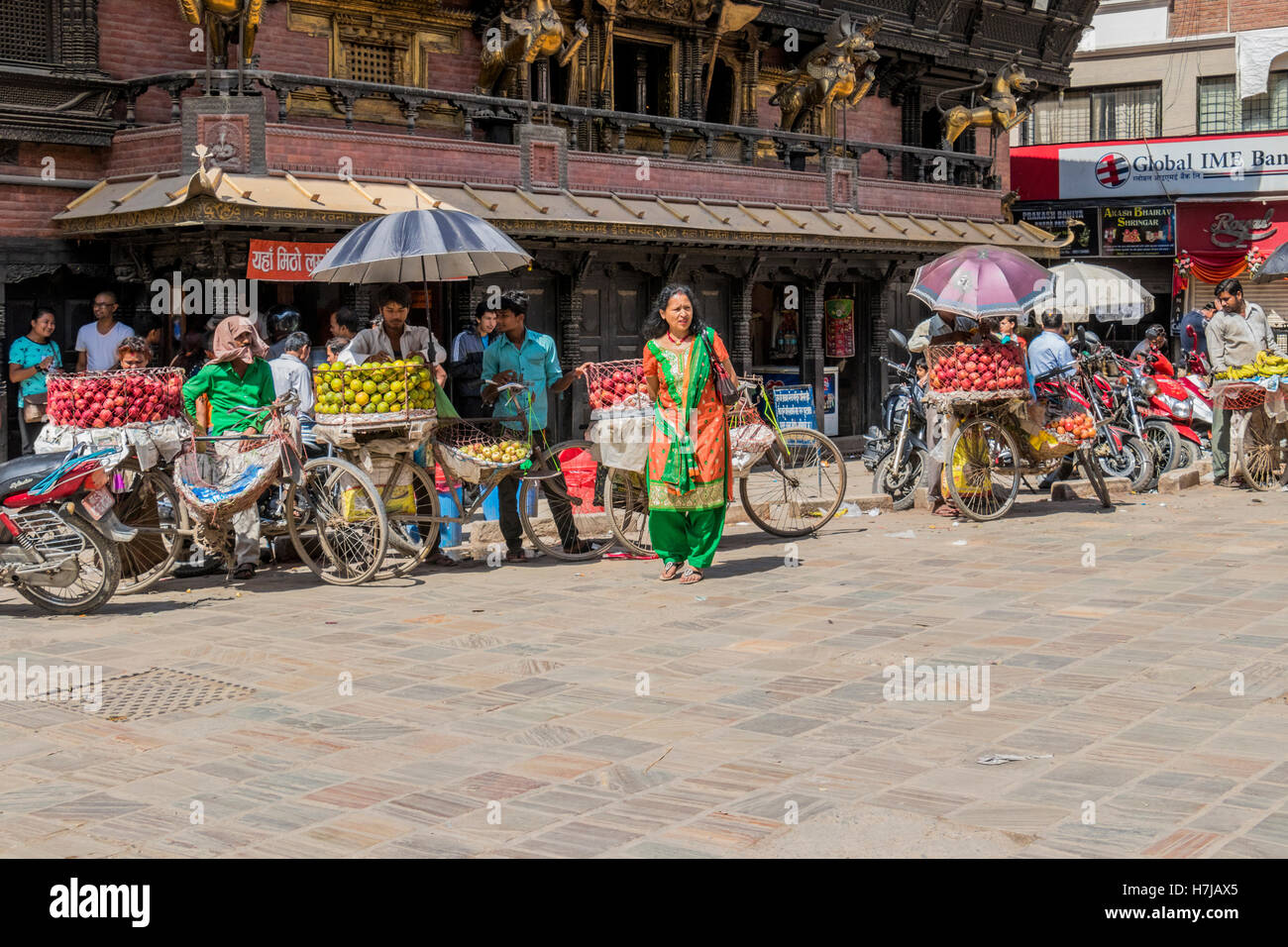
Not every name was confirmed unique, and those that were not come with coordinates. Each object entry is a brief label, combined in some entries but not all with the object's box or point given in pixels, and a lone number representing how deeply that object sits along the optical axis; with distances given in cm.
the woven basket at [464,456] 1036
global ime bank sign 3166
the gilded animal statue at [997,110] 2622
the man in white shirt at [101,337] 1444
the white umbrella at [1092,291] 2189
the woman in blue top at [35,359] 1462
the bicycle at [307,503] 966
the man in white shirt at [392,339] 1055
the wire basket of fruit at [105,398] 939
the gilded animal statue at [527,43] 1819
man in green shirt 999
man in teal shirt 1098
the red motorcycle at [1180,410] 1634
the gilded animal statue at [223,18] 1503
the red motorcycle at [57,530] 869
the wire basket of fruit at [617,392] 1061
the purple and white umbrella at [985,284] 1255
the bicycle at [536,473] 1040
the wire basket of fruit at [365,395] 980
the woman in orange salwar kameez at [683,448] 989
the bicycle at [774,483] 1097
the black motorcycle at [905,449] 1368
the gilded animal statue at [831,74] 2275
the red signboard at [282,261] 1515
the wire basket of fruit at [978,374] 1236
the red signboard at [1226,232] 3166
